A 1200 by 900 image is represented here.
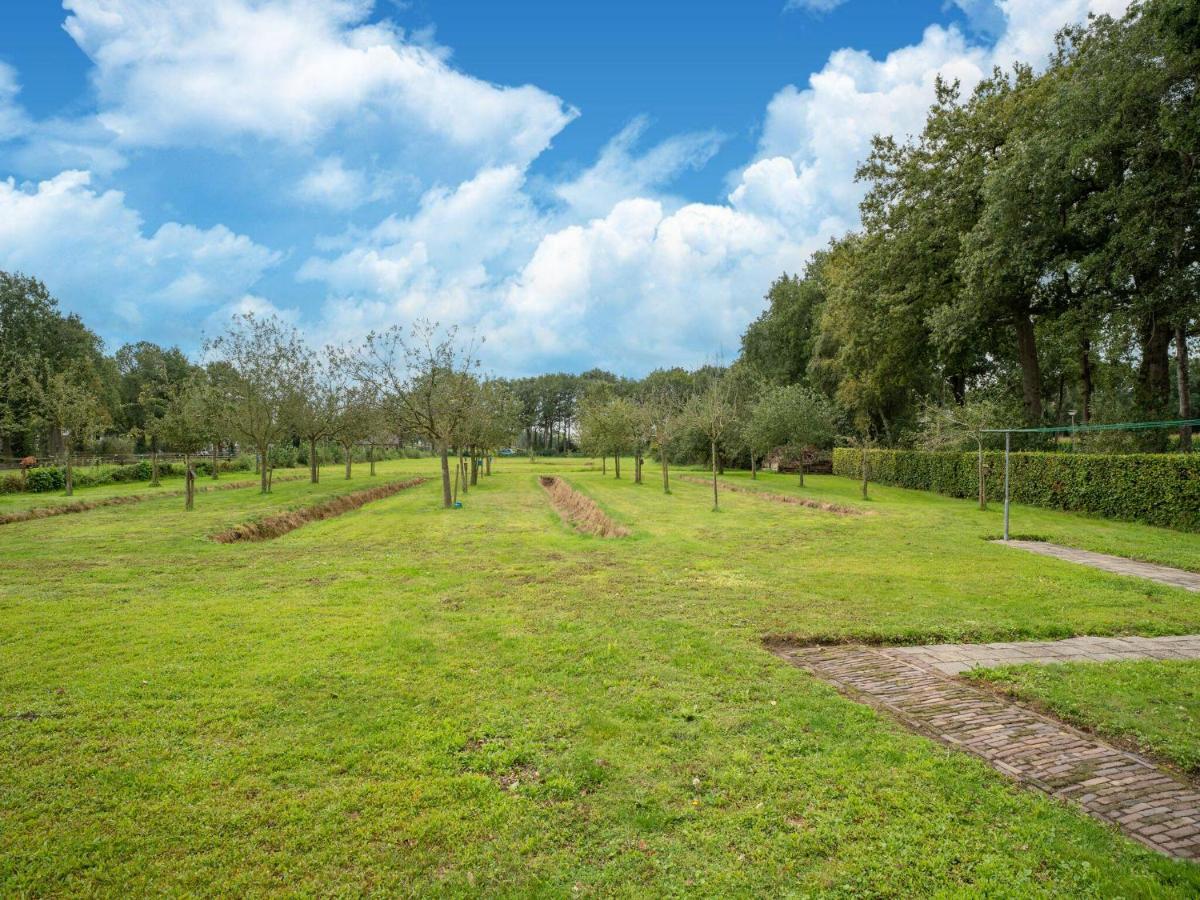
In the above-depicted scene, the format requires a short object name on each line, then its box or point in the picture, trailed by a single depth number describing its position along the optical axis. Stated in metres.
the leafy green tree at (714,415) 25.70
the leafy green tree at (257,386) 29.06
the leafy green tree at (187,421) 34.91
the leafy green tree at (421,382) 24.50
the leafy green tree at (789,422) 32.12
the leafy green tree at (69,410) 29.02
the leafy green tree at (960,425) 23.95
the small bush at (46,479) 27.23
